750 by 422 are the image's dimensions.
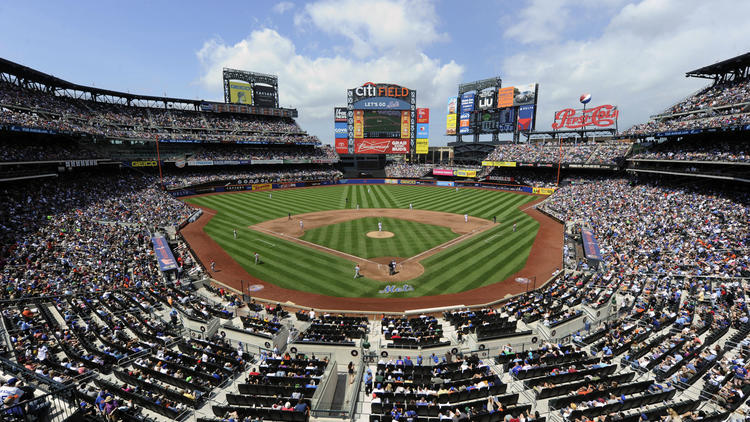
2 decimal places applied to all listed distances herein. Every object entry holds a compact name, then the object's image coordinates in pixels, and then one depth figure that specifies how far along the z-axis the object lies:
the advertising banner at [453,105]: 88.51
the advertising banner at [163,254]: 23.51
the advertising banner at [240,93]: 83.19
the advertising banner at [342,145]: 88.81
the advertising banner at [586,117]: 62.82
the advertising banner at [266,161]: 74.39
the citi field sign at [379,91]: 84.81
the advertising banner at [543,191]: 62.44
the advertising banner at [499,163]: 71.56
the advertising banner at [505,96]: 77.00
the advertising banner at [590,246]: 26.04
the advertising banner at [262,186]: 70.38
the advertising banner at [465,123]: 86.01
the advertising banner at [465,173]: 79.88
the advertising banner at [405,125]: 86.56
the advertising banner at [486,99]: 81.06
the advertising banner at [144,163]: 57.92
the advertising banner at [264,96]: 86.94
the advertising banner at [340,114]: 89.94
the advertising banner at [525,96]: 74.56
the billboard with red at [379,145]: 87.38
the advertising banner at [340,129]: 90.12
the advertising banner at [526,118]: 75.69
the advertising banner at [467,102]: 84.50
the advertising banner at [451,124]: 89.88
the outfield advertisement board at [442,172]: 83.82
